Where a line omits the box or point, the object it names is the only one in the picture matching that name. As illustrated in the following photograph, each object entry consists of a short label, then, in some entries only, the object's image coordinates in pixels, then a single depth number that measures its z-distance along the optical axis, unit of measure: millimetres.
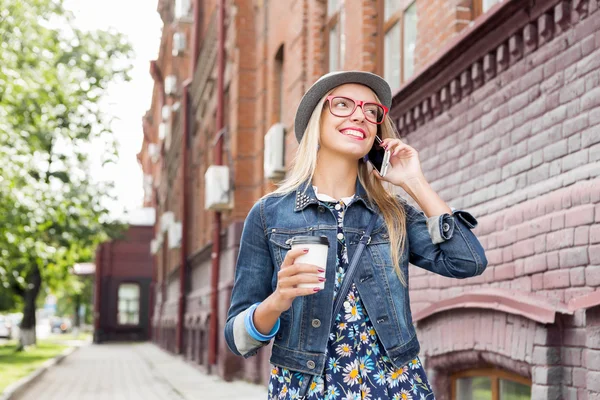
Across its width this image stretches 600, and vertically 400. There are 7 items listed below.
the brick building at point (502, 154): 4141
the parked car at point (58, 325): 73562
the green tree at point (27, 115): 12094
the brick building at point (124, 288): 42062
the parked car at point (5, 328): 46531
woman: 2500
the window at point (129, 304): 42594
